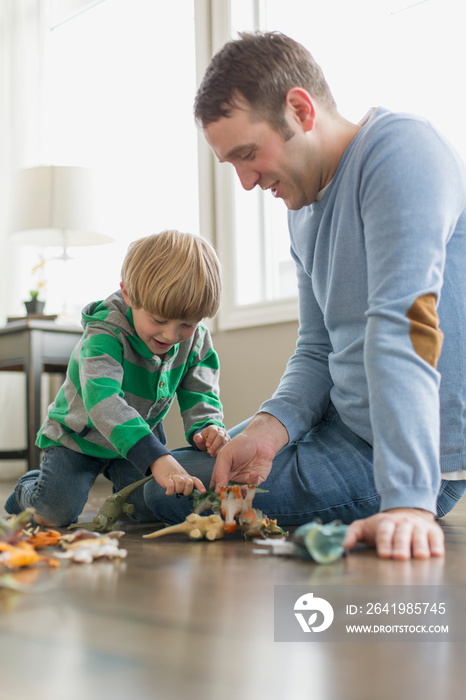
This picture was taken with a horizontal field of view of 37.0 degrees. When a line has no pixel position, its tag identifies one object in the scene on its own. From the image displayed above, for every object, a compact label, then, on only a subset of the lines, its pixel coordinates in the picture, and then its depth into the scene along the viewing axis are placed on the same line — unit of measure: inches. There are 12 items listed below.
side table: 96.3
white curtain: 129.5
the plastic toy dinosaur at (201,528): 41.0
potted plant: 105.8
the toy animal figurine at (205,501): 44.3
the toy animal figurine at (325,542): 31.6
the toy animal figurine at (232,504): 41.5
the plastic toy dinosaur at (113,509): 46.4
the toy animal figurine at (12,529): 29.8
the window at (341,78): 80.9
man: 31.5
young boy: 48.3
